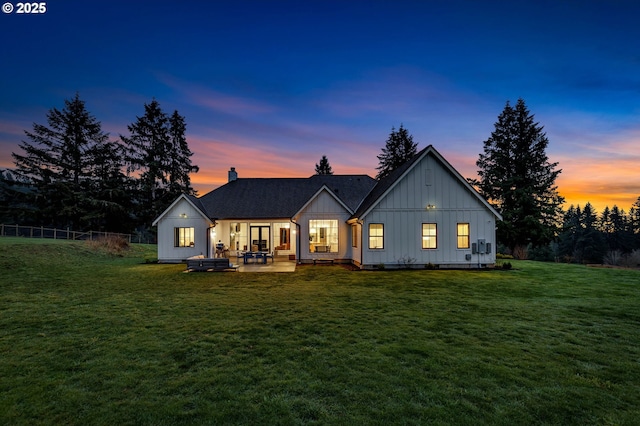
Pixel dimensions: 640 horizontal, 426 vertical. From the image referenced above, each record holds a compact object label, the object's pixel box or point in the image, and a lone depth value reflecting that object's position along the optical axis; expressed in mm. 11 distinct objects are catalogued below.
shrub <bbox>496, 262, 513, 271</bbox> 16109
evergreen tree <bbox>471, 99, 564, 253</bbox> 26500
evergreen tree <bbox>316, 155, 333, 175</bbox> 52125
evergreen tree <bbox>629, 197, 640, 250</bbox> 56375
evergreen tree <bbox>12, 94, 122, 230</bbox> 33969
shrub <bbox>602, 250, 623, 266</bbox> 46275
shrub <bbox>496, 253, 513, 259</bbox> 22959
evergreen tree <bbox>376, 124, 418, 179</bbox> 44312
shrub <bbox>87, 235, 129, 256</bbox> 23062
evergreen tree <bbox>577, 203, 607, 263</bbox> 51000
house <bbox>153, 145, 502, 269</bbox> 16125
